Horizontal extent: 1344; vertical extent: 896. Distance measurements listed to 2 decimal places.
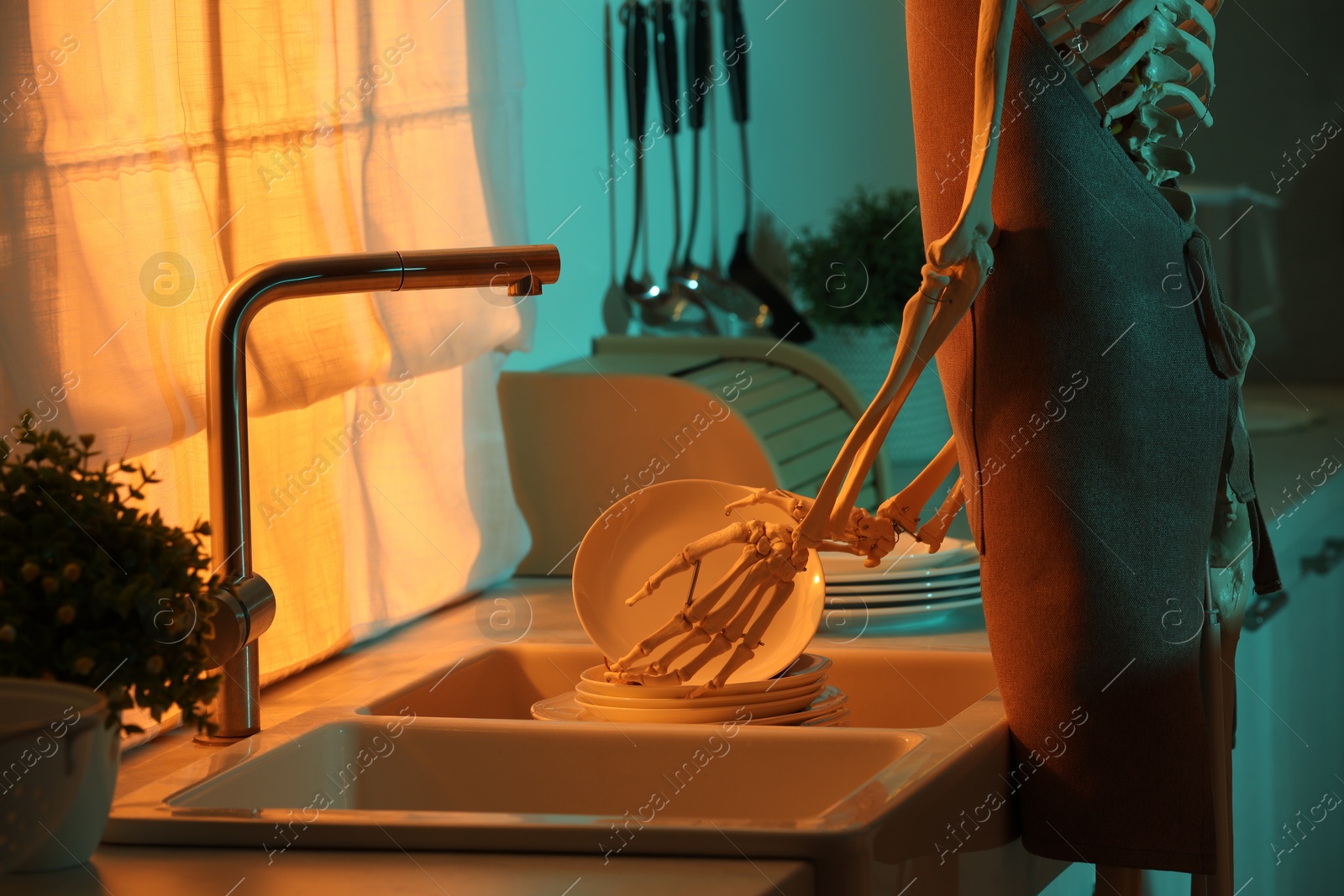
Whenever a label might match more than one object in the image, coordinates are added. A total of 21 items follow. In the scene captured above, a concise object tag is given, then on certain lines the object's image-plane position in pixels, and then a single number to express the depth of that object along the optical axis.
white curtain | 3.11
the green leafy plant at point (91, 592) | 2.77
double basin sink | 2.87
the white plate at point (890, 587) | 3.51
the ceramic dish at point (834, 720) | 3.18
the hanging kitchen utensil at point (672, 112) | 4.65
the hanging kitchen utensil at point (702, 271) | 4.74
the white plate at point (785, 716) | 3.16
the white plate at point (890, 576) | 3.52
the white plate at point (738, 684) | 3.16
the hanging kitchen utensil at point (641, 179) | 4.60
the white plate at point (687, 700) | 3.15
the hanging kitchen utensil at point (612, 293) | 4.54
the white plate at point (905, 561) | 3.53
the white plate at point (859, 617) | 3.50
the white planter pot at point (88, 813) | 2.79
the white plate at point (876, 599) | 3.51
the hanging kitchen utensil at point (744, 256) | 4.98
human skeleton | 2.99
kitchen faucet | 3.06
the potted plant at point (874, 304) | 4.96
